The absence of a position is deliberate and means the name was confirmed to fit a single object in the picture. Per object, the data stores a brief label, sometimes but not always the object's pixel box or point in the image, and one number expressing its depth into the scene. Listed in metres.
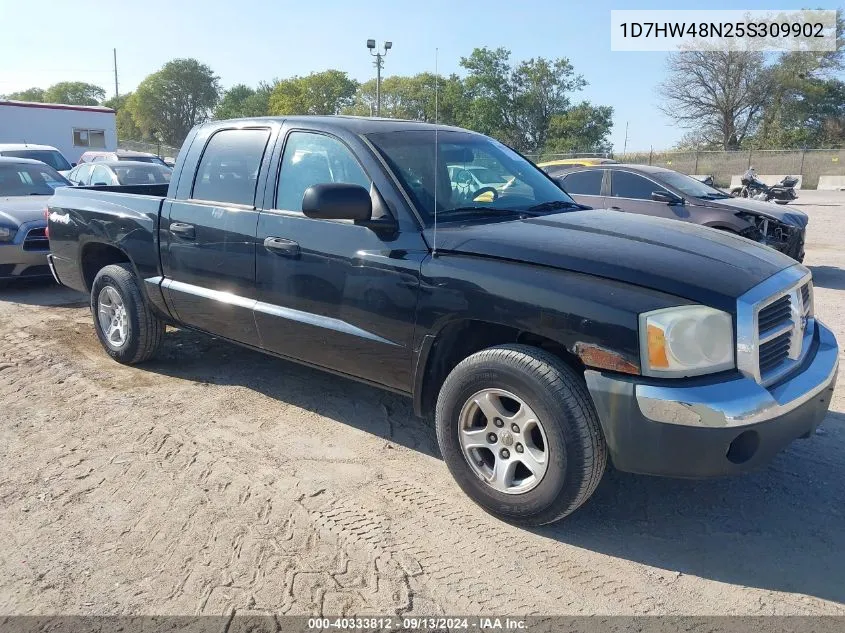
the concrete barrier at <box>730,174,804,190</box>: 33.37
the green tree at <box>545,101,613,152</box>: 39.94
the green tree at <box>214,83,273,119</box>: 65.74
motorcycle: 16.75
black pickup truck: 2.90
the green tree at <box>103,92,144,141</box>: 80.66
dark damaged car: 9.20
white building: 28.67
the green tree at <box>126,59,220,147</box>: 72.25
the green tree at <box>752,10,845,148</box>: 45.59
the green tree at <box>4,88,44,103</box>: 98.31
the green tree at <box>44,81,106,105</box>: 95.59
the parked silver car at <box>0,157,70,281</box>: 8.15
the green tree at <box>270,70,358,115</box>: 63.03
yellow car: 10.90
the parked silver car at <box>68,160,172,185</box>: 12.14
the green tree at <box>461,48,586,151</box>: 35.16
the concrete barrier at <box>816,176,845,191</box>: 33.03
